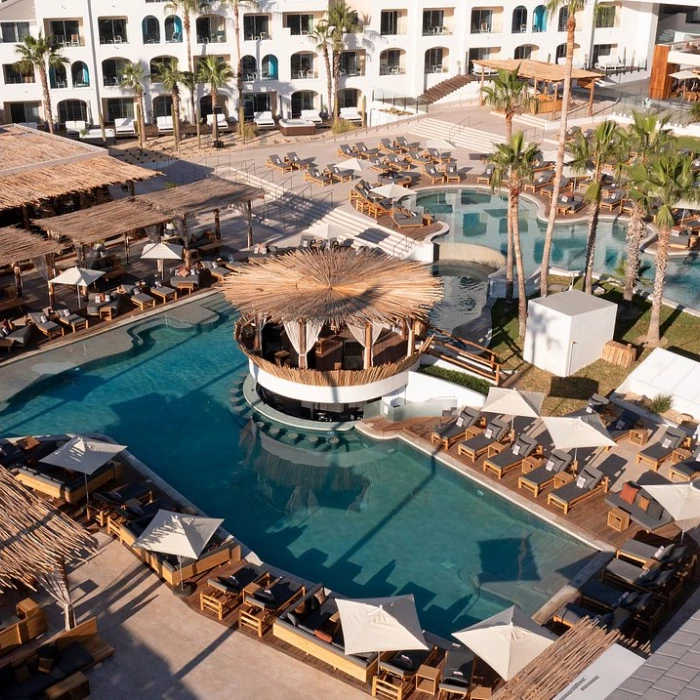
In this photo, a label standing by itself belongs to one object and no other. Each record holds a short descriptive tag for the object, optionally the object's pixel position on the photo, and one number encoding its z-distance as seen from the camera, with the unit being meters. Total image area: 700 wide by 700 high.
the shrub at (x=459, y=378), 28.34
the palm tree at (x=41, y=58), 52.12
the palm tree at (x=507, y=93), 32.28
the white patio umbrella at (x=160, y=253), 36.03
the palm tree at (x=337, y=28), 57.72
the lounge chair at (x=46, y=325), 32.20
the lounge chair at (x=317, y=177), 47.81
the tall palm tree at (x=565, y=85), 29.06
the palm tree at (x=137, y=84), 54.41
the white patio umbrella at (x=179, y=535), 20.62
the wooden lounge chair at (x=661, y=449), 25.05
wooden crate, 29.77
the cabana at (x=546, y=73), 53.19
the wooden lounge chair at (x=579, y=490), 23.53
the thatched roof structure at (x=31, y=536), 18.38
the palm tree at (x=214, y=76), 54.97
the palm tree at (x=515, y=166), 29.92
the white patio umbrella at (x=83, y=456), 23.30
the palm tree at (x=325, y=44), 58.49
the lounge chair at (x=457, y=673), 17.75
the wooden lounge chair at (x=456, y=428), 26.28
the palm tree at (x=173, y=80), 53.88
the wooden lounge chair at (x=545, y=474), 24.19
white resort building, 56.81
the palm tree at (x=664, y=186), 28.20
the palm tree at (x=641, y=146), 30.80
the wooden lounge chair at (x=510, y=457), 24.89
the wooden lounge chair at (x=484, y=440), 25.64
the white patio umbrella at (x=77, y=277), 33.56
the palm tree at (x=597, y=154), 30.08
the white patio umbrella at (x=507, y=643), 17.25
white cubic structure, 29.36
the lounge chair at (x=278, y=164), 50.31
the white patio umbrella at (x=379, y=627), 17.84
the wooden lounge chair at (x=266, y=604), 19.62
